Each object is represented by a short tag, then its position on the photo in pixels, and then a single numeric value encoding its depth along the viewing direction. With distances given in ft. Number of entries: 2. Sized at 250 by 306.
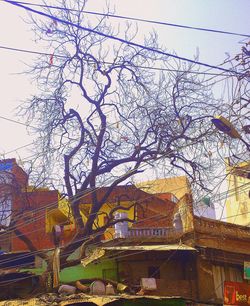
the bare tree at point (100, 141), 42.70
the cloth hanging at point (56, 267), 35.81
